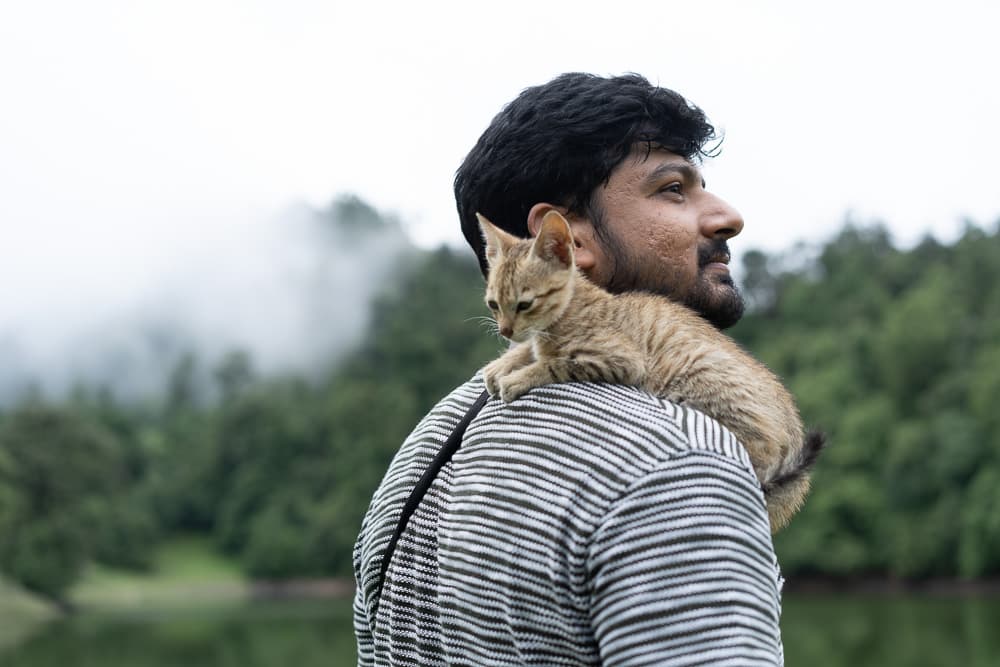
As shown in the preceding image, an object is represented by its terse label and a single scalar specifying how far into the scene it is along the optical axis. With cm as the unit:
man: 203
